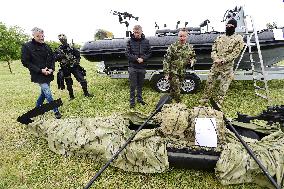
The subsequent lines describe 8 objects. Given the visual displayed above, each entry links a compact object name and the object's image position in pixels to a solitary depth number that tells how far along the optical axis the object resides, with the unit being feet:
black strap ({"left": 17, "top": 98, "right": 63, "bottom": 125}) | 7.10
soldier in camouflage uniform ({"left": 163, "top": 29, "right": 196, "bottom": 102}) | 9.39
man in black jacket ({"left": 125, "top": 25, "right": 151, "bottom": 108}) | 10.18
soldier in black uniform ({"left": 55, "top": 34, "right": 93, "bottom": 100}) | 10.85
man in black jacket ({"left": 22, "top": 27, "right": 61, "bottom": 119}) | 8.36
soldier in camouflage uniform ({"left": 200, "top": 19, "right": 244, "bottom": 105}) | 9.11
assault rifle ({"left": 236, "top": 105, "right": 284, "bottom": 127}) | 5.72
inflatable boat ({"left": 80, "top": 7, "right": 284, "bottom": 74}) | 11.36
